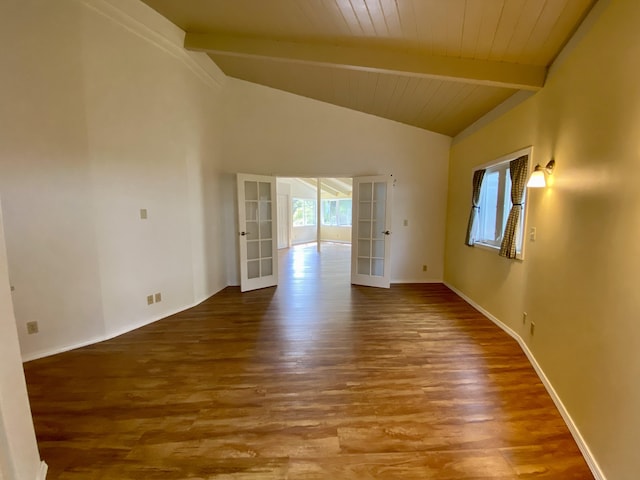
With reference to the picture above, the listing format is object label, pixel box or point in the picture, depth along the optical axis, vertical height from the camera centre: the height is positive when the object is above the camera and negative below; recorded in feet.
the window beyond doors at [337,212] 37.73 -0.12
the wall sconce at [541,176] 7.79 +0.95
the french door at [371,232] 16.31 -1.21
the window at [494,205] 11.34 +0.27
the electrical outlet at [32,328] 8.57 -3.47
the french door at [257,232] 15.58 -1.16
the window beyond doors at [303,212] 36.21 -0.11
